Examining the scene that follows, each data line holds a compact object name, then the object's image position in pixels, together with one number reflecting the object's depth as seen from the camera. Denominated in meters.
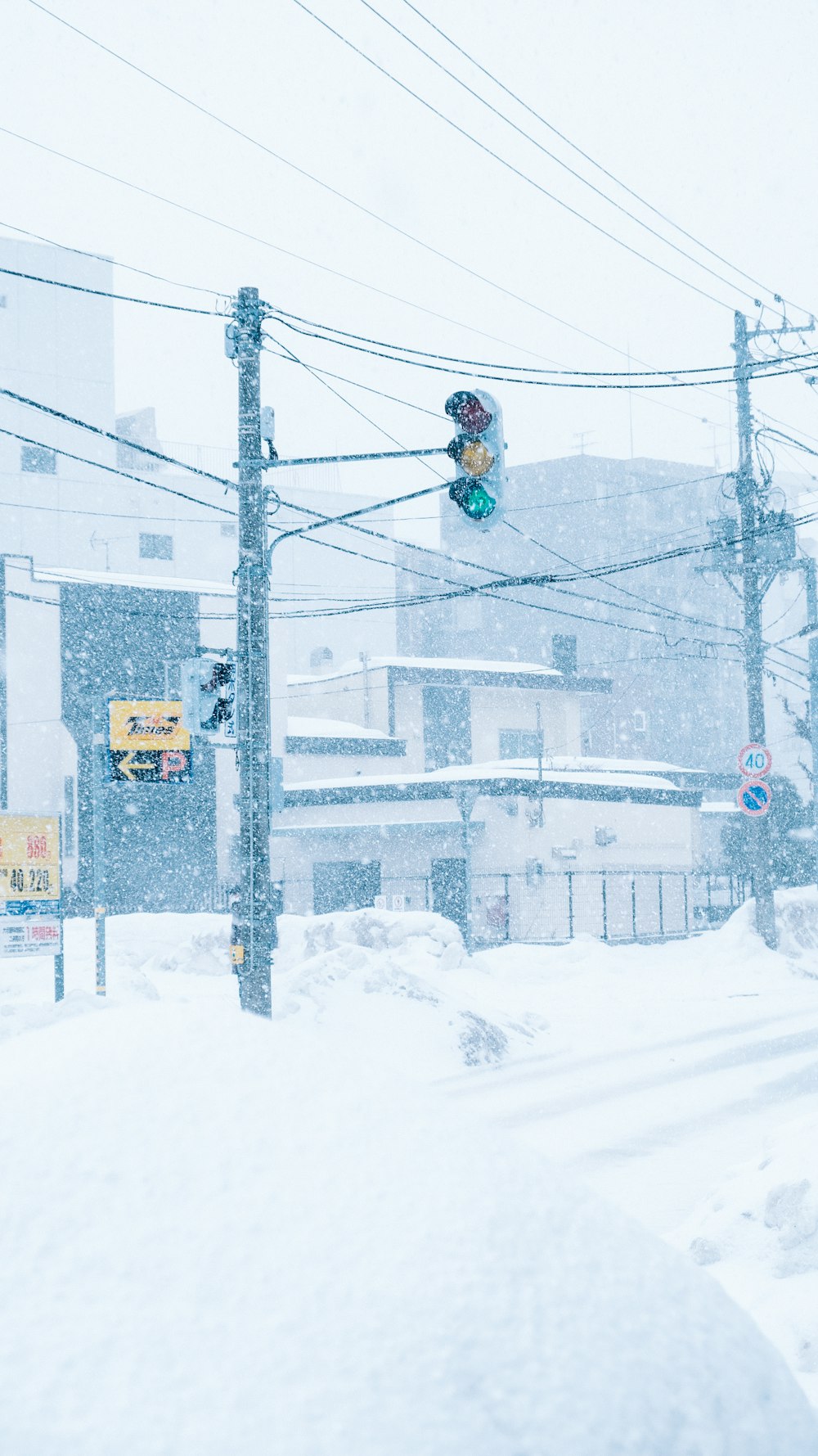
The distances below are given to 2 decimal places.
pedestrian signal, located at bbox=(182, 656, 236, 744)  14.10
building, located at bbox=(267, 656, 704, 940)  37.91
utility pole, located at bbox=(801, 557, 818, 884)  29.62
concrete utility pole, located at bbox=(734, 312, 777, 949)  27.28
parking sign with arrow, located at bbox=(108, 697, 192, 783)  19.22
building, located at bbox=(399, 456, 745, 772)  66.25
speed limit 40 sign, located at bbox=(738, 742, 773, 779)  23.75
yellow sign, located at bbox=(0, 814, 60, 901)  15.59
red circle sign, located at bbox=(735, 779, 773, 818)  23.66
